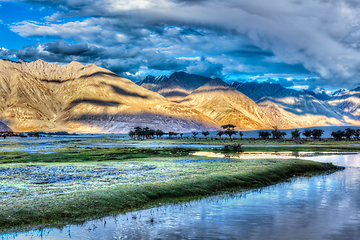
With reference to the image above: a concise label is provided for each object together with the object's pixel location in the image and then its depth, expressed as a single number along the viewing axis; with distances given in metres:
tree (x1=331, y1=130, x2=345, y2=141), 176.70
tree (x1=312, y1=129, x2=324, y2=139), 184.88
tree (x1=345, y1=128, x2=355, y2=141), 178.38
